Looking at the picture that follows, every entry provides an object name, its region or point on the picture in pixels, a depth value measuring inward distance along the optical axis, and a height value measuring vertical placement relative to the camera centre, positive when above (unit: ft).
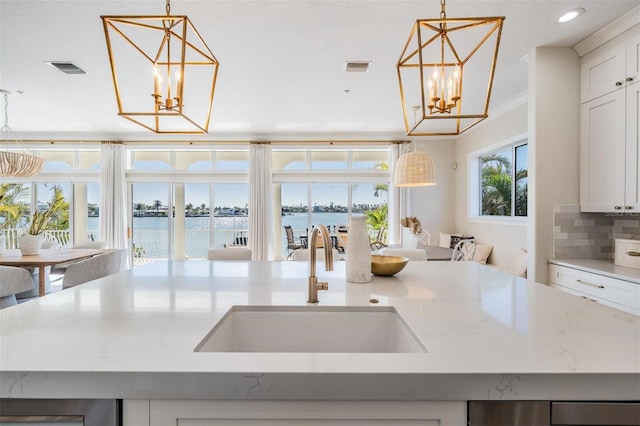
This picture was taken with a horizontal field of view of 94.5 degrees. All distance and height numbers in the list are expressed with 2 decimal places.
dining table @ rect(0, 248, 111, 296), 10.02 -1.71
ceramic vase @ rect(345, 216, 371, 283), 4.39 -0.66
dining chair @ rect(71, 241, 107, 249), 14.68 -1.66
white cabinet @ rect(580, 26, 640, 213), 6.82 +2.06
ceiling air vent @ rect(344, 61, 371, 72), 9.45 +4.70
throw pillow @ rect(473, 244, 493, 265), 15.03 -2.25
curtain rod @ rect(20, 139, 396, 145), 18.21 +4.30
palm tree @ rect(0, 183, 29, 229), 18.24 +0.41
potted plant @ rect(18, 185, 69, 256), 11.35 -1.04
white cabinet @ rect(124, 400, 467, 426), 2.11 -1.45
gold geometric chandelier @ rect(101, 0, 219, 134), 4.51 +4.76
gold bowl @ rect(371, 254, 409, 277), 4.82 -0.93
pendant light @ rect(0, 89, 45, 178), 12.61 +2.12
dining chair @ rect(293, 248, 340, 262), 8.28 -1.27
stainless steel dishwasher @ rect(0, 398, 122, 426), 2.10 -1.44
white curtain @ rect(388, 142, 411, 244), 18.26 +0.51
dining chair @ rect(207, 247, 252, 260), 8.40 -1.23
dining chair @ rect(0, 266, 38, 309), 8.14 -2.04
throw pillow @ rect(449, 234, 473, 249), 17.06 -1.64
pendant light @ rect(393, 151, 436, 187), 11.25 +1.53
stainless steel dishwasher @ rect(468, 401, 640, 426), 2.05 -1.42
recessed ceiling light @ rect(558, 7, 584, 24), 6.83 +4.60
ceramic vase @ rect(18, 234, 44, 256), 11.33 -1.25
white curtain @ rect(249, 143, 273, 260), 18.02 +0.53
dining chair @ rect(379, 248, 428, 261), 8.30 -1.22
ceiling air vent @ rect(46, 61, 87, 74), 9.53 +4.77
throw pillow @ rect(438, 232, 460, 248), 17.67 -1.83
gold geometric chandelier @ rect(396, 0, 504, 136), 4.35 +4.69
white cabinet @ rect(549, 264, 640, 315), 6.03 -1.79
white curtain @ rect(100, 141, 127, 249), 17.90 +0.93
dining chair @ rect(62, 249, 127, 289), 9.04 -1.90
